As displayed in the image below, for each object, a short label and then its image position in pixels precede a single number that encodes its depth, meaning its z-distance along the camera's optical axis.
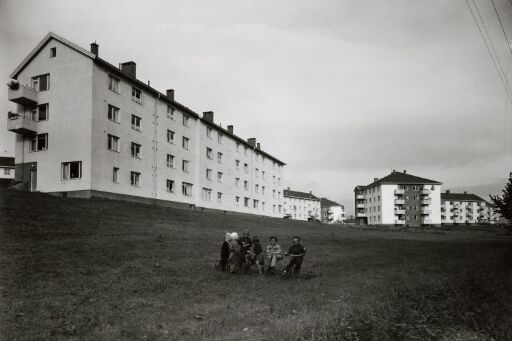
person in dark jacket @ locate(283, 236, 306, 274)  14.40
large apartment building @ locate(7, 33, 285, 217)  33.19
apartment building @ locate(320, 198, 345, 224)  170.62
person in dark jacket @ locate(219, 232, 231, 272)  14.47
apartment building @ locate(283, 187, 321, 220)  146.00
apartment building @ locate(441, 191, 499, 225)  154.50
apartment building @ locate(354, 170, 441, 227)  110.56
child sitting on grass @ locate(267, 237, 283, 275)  14.79
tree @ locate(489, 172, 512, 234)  41.25
